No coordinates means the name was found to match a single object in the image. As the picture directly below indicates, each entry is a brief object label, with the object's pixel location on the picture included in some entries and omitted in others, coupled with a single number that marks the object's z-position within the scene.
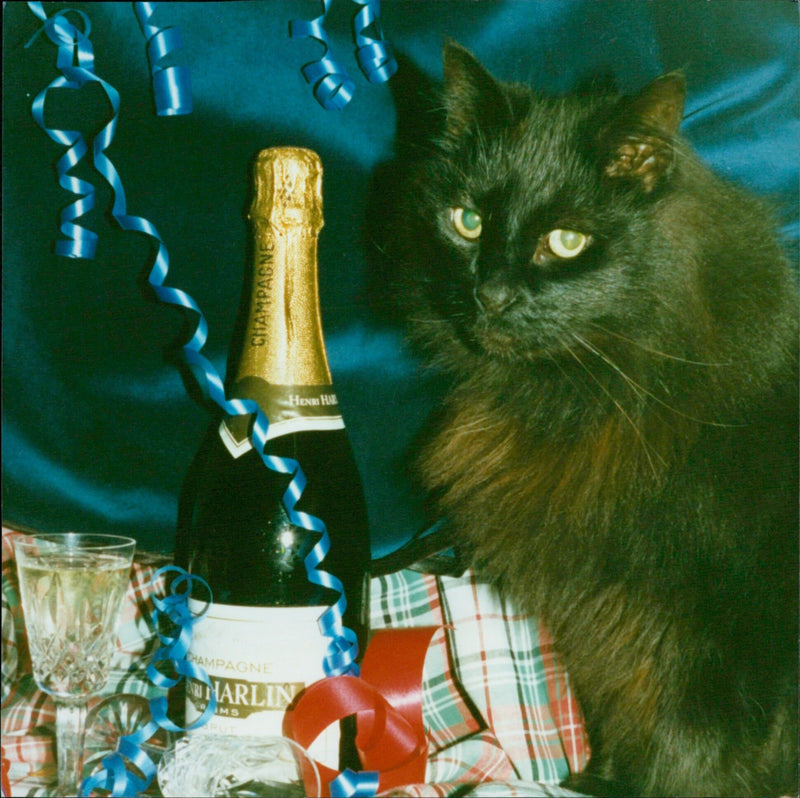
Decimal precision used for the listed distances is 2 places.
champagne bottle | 0.70
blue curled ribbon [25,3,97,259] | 0.78
